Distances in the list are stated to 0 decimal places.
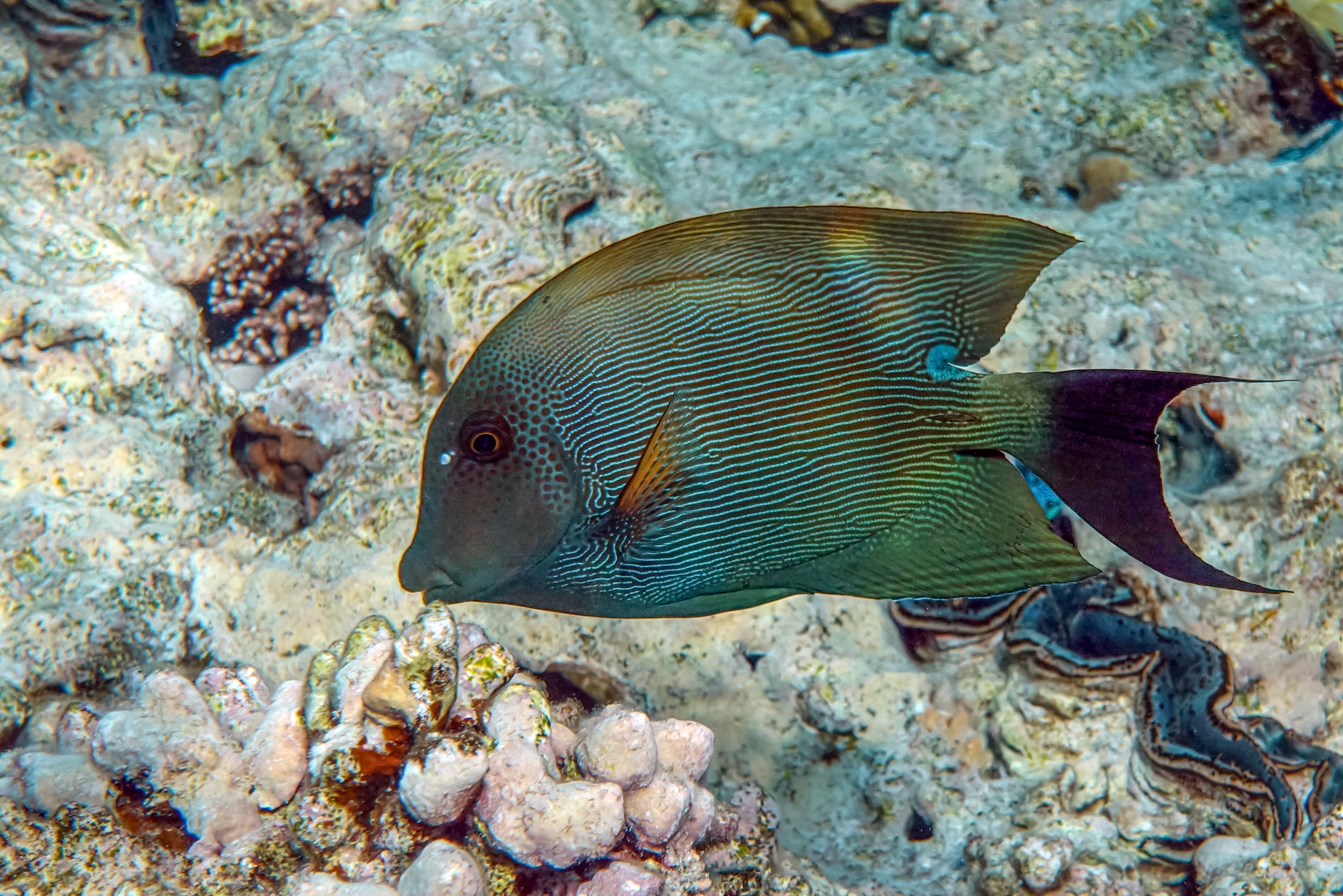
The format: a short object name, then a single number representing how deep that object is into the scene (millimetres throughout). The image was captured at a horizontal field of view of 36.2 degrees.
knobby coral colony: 532
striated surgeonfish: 500
